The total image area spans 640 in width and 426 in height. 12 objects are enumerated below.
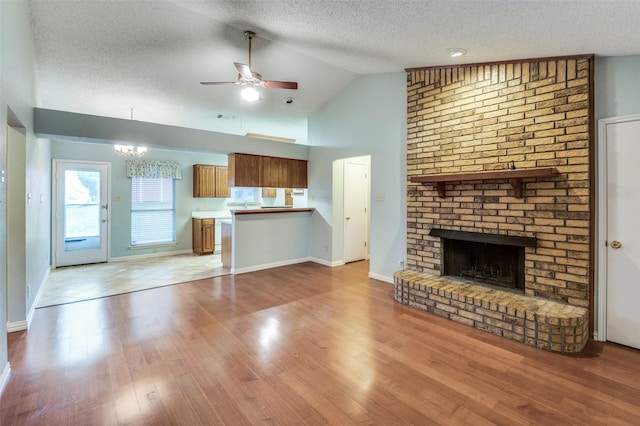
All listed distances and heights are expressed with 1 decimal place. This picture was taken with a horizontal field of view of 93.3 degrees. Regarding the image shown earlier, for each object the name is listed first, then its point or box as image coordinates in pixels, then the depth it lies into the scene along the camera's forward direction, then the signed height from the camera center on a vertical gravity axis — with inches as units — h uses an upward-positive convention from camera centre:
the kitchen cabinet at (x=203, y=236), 275.1 -24.7
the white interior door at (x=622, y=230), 104.7 -6.8
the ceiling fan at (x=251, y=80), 131.6 +59.5
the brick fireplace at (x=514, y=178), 112.1 +13.5
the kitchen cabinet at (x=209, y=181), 285.6 +26.7
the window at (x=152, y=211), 261.9 -2.1
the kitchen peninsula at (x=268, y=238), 207.8 -21.1
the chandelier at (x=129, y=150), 217.0 +43.3
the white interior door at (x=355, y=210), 236.7 -0.4
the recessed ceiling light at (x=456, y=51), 124.9 +66.9
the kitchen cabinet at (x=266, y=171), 210.5 +28.2
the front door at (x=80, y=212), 226.5 -2.9
